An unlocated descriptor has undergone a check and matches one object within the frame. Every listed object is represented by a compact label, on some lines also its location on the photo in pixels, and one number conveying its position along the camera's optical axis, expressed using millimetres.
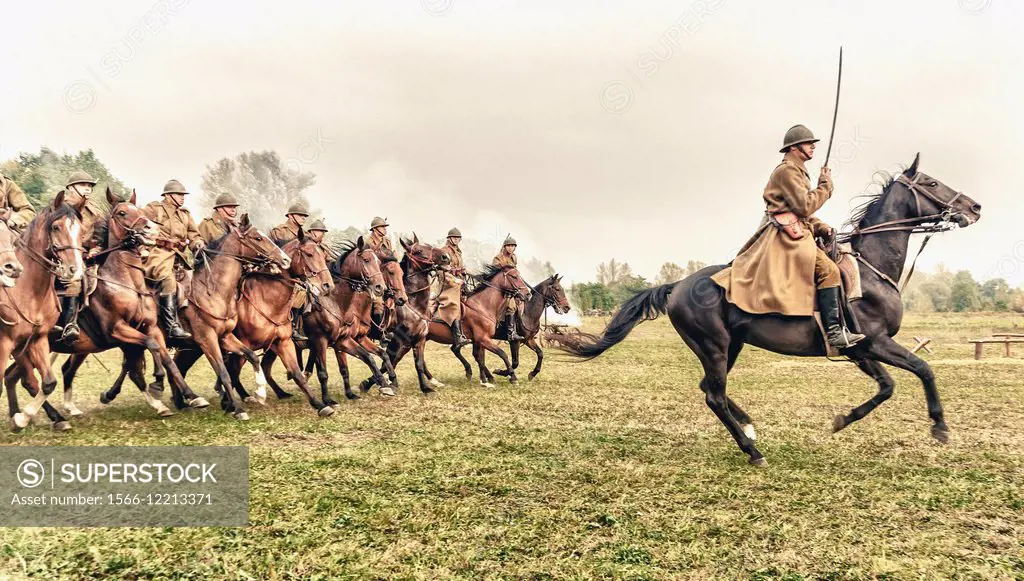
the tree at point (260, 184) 89938
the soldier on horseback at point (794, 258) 7066
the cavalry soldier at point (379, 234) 13586
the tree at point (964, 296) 68894
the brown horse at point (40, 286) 7621
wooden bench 20484
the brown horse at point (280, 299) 10055
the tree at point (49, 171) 43531
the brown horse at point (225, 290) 9594
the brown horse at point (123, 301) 8773
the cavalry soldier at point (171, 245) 9531
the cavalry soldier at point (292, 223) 12320
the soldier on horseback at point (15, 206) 9064
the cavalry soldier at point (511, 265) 15898
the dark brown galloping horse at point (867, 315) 7148
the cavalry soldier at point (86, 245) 8398
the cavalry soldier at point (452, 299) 14617
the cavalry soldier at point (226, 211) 11141
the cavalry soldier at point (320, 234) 11648
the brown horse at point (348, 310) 11461
